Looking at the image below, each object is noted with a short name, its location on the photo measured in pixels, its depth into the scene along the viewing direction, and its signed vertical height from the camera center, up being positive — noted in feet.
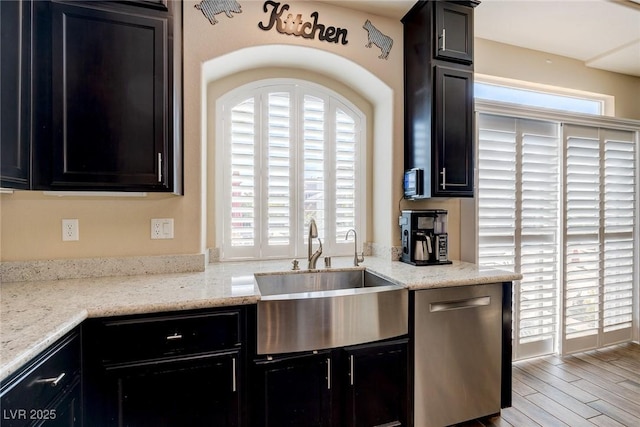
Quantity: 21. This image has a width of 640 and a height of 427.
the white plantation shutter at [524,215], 8.55 -0.19
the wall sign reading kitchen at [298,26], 6.96 +4.14
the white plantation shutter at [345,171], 8.55 +1.01
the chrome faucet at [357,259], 7.36 -1.22
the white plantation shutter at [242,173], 7.78 +0.87
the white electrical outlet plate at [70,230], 5.88 -0.41
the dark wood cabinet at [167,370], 4.29 -2.32
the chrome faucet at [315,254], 6.87 -0.96
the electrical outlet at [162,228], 6.30 -0.40
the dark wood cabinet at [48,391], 2.76 -1.85
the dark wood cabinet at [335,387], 4.99 -3.01
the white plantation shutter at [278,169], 8.03 +1.01
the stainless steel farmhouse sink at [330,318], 5.00 -1.85
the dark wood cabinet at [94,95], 4.60 +1.79
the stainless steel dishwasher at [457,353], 5.87 -2.83
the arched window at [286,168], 7.80 +1.04
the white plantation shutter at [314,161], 8.30 +1.26
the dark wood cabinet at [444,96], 7.09 +2.60
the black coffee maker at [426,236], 7.39 -0.66
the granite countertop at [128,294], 3.27 -1.32
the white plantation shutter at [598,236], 9.55 -0.89
